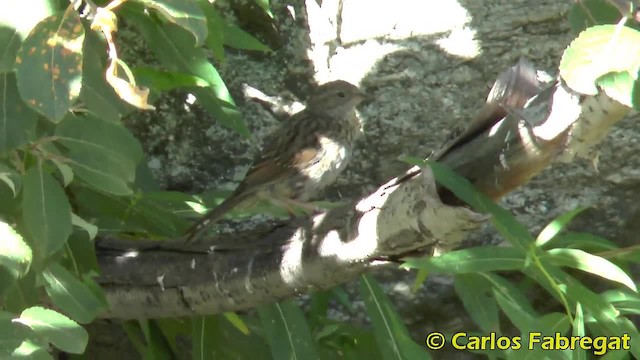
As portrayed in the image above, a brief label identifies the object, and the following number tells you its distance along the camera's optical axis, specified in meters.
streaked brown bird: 7.37
